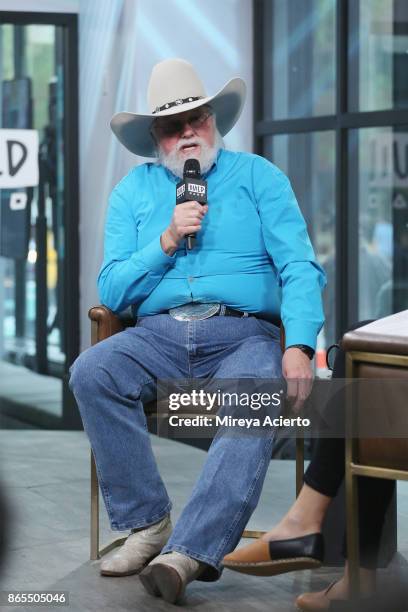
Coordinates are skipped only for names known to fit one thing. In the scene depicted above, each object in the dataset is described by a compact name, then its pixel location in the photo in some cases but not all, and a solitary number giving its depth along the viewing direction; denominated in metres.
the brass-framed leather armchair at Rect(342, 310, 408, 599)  4.87
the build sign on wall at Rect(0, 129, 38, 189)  11.70
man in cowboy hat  5.75
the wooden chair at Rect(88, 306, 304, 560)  6.62
